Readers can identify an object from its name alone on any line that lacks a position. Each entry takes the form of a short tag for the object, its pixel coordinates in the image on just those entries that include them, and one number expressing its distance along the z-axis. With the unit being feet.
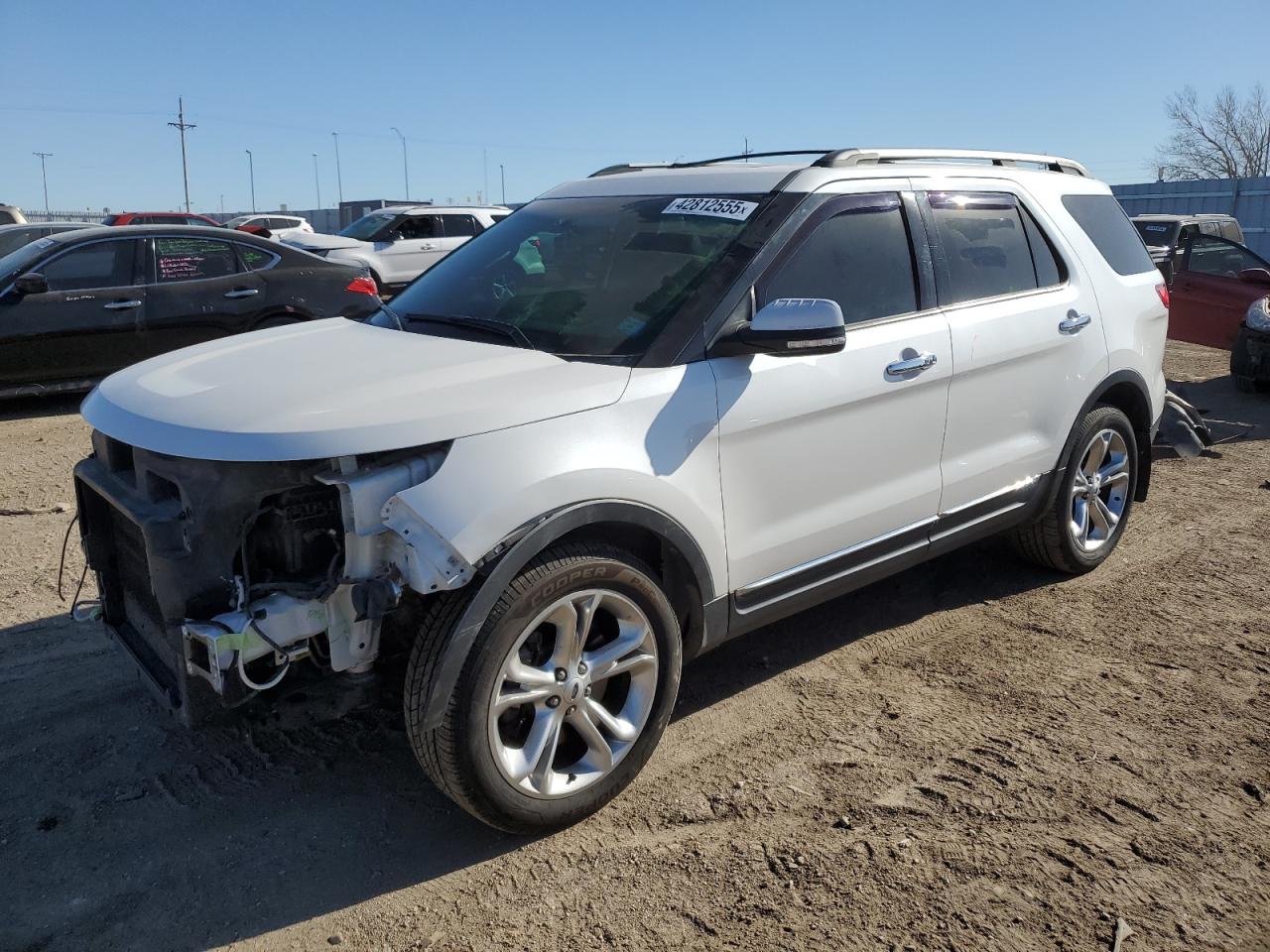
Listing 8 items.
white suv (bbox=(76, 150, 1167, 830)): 9.12
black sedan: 27.43
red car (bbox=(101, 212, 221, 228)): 72.79
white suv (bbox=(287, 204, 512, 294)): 52.21
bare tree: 142.41
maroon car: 35.96
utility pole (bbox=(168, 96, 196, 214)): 190.90
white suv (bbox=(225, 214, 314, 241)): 99.12
